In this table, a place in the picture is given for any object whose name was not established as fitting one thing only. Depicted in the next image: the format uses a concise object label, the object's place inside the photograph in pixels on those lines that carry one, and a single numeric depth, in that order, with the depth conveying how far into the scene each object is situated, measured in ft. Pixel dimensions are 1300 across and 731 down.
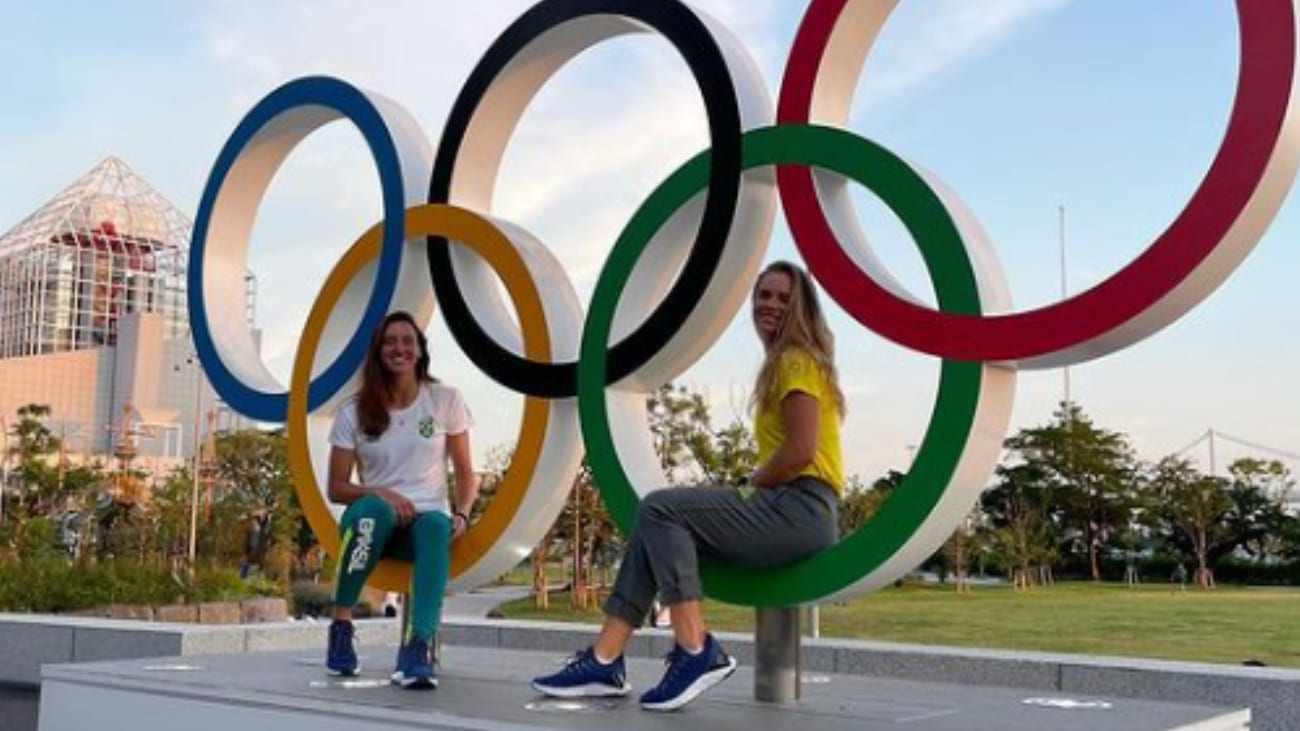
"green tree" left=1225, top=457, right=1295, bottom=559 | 155.22
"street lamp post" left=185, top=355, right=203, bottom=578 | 95.61
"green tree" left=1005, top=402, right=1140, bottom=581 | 160.35
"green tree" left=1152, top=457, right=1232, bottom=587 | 152.66
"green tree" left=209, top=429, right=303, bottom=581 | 116.67
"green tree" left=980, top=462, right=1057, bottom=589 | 138.41
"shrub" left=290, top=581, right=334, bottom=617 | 63.77
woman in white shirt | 17.12
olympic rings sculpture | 14.14
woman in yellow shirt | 14.67
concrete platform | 13.94
